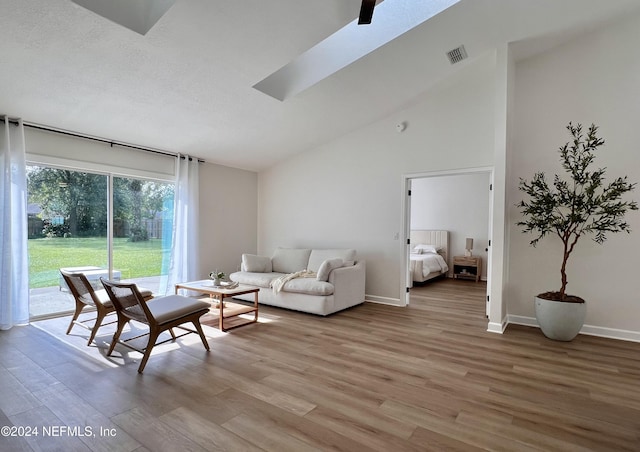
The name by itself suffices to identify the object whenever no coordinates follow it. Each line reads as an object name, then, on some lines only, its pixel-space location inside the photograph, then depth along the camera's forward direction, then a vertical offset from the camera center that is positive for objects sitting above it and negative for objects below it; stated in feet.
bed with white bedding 20.80 -2.51
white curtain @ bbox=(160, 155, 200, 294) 16.96 -0.49
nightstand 23.73 -3.51
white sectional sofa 14.19 -2.87
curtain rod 12.37 +3.58
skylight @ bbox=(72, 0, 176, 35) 8.14 +5.52
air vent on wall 12.30 +6.57
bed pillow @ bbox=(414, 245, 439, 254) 24.62 -2.22
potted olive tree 11.01 +0.43
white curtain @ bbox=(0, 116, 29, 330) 11.66 -0.38
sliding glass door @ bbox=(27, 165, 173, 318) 13.20 -0.54
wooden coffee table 12.32 -3.75
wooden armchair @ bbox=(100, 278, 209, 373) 8.75 -2.71
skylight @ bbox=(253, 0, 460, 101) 10.37 +6.51
